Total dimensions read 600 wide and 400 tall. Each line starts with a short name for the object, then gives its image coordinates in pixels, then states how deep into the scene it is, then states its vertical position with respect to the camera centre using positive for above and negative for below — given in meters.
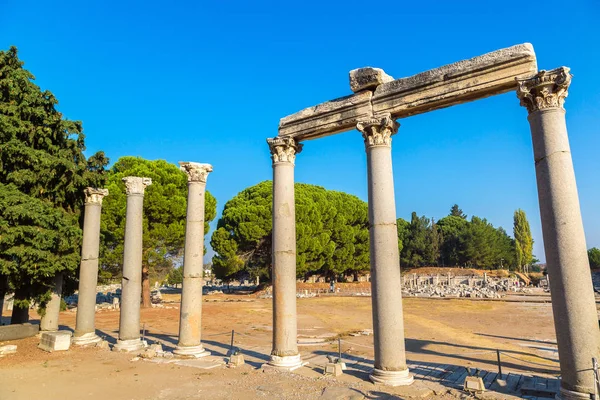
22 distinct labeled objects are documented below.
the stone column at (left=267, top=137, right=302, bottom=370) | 9.77 +0.28
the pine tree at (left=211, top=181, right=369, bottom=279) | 38.44 +3.37
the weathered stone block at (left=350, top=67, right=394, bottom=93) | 9.38 +4.45
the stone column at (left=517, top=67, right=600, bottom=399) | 6.36 +0.46
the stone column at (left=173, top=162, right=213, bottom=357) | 11.38 +0.08
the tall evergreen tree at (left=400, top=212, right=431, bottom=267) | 68.44 +3.09
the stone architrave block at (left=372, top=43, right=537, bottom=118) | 7.65 +3.78
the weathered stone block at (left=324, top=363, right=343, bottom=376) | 8.93 -2.32
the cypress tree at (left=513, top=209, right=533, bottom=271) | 79.56 +4.85
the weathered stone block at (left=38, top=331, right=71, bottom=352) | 12.60 -2.26
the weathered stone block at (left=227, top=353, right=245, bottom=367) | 10.35 -2.41
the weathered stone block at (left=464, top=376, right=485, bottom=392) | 7.38 -2.25
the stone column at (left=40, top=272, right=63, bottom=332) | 14.93 -1.43
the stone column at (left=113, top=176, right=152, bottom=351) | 12.65 -0.01
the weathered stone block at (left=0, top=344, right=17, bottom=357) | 12.19 -2.40
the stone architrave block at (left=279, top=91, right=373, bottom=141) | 9.60 +3.80
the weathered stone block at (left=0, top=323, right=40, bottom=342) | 14.04 -2.16
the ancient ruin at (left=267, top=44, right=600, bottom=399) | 6.52 +1.57
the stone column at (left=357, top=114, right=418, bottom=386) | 8.16 +0.18
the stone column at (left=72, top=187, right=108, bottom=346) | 13.68 +0.01
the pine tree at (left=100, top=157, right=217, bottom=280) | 24.45 +3.82
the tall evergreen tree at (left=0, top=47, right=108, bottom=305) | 12.77 +3.24
